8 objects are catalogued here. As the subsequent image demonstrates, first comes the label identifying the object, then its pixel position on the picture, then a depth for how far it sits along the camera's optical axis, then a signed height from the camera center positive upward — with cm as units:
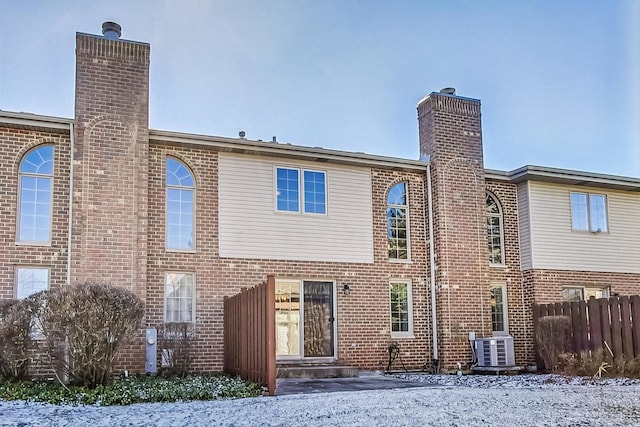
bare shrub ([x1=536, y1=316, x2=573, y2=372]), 1501 -74
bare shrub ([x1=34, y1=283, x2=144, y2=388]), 966 -20
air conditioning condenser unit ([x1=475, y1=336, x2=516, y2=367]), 1512 -103
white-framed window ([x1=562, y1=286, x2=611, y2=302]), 1725 +31
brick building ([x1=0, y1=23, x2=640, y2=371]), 1279 +178
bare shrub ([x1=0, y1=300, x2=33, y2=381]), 1014 -34
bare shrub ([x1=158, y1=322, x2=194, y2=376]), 1271 -66
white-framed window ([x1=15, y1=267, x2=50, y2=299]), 1247 +64
